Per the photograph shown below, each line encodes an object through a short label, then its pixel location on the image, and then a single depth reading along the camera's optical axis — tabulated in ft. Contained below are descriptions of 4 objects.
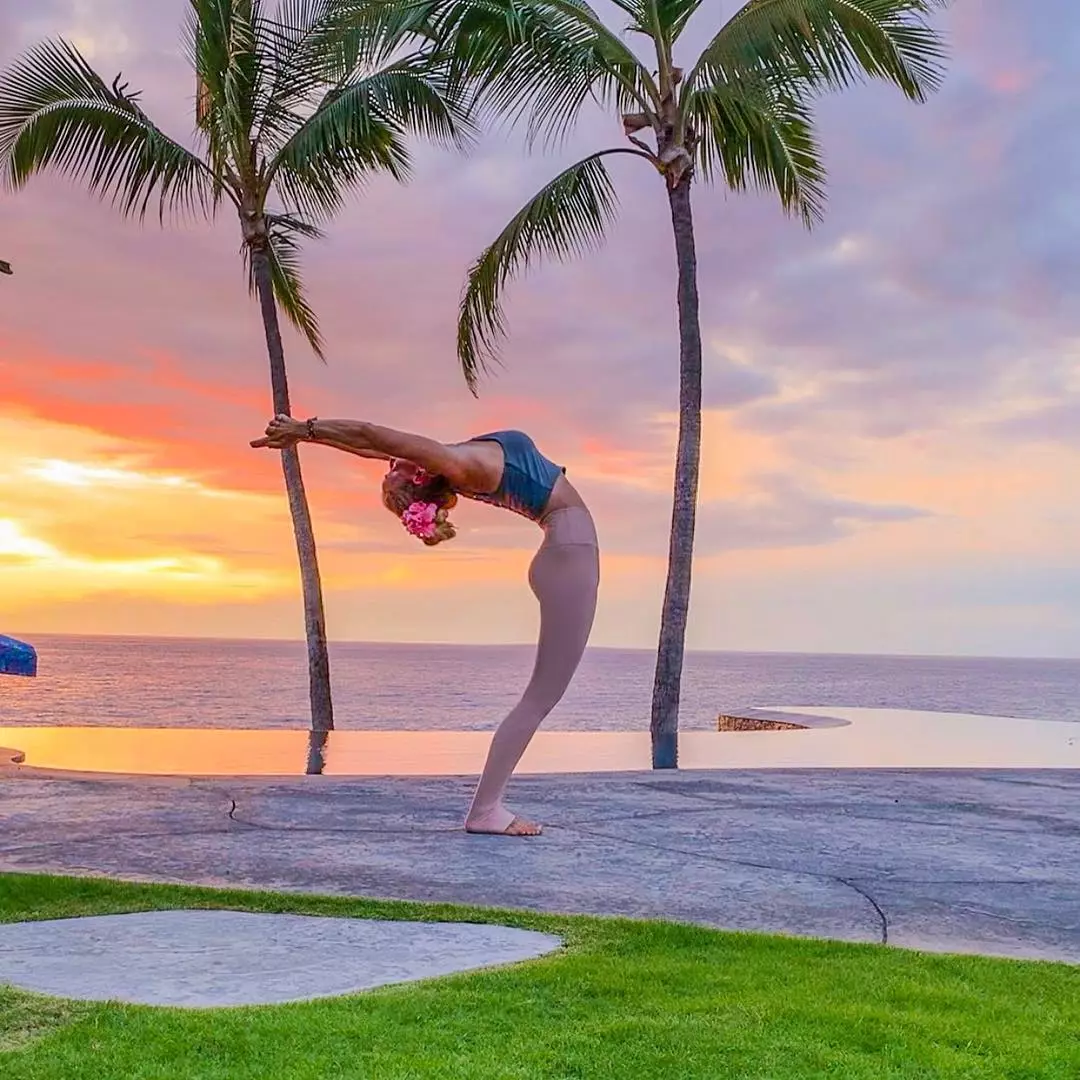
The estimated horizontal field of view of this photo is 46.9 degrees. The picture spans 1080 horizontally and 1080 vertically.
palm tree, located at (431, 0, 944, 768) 36.88
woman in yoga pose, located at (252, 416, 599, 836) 16.66
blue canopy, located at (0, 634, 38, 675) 28.73
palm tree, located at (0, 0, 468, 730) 42.80
